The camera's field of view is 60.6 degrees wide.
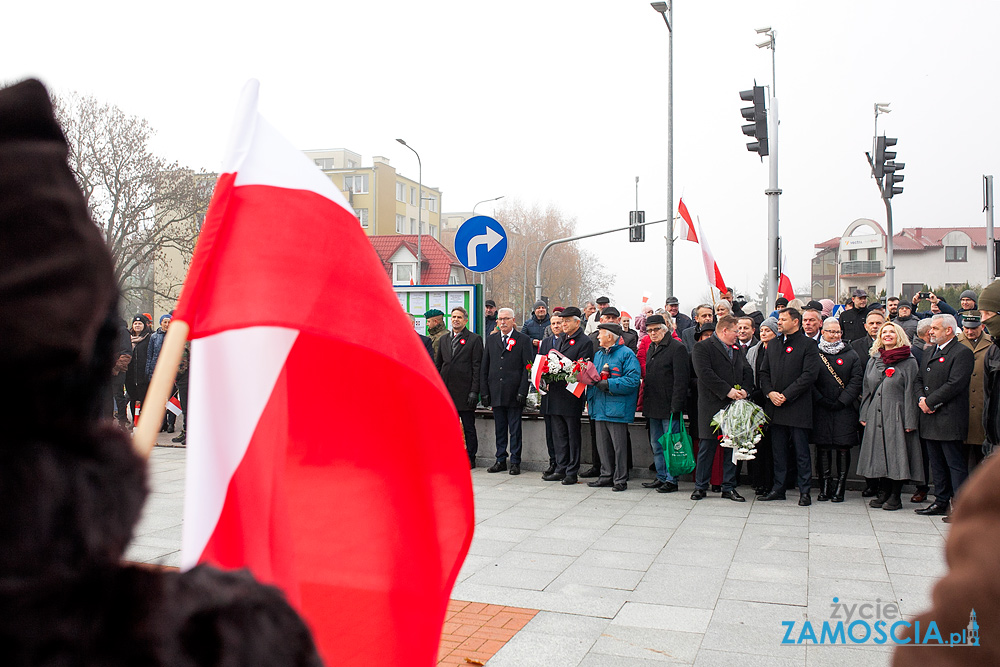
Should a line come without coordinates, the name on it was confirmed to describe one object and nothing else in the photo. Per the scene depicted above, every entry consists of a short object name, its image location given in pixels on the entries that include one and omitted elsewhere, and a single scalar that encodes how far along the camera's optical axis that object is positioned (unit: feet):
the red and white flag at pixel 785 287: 60.18
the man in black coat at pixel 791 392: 32.58
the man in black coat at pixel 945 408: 29.94
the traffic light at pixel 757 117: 46.68
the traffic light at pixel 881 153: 62.39
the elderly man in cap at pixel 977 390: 29.84
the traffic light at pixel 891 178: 63.52
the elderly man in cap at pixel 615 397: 35.65
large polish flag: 7.36
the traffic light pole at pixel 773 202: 50.26
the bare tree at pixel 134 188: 98.94
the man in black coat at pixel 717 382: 33.65
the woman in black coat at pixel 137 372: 53.16
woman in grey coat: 31.30
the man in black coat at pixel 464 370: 41.01
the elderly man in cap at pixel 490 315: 56.44
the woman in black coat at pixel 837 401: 32.91
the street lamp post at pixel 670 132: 73.26
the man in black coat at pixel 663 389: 35.06
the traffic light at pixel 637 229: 105.50
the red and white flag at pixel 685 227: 56.59
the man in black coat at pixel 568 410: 37.52
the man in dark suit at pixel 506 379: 39.78
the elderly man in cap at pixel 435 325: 42.96
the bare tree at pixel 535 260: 228.43
